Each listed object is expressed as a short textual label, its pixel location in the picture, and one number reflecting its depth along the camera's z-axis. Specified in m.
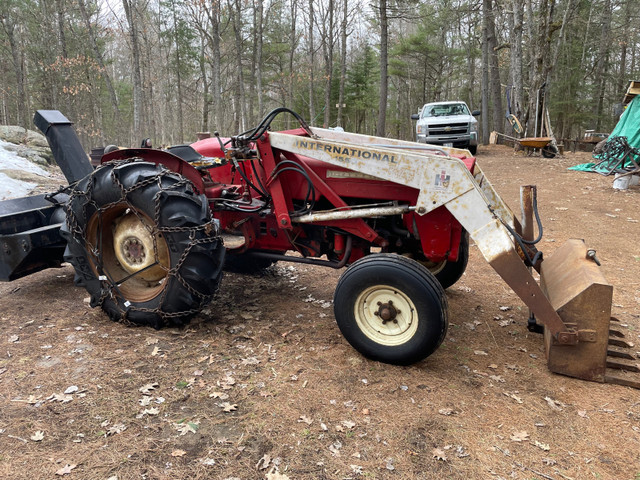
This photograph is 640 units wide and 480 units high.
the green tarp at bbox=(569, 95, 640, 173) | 11.34
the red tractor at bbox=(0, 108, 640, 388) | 2.95
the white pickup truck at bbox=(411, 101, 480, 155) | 14.65
